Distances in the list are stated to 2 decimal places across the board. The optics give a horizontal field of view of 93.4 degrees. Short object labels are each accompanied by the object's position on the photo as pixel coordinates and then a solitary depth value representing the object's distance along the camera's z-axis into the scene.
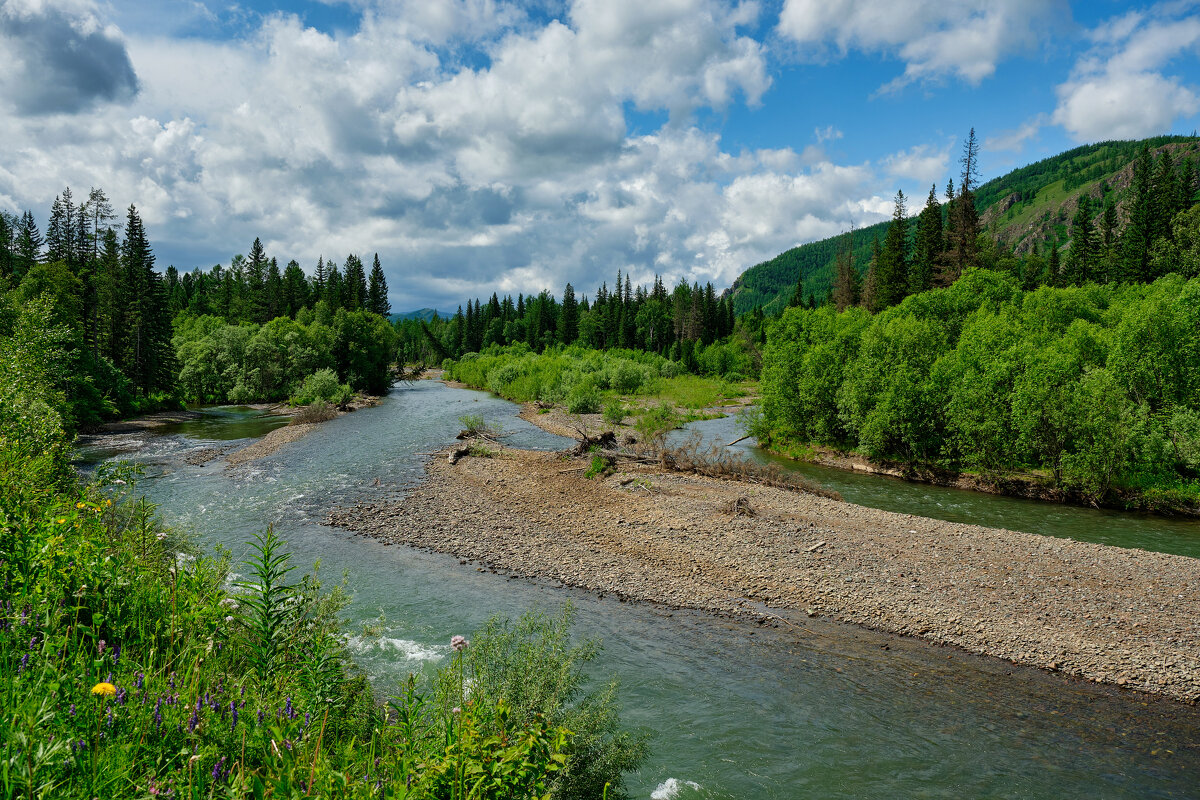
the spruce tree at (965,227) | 54.25
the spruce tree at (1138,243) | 53.56
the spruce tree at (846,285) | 80.25
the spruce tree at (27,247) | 63.66
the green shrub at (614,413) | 40.12
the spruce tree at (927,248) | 58.84
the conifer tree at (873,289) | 65.69
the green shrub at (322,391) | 52.94
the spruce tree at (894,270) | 64.12
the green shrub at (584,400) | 50.09
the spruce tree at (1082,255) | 61.88
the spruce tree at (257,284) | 82.75
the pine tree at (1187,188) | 56.84
